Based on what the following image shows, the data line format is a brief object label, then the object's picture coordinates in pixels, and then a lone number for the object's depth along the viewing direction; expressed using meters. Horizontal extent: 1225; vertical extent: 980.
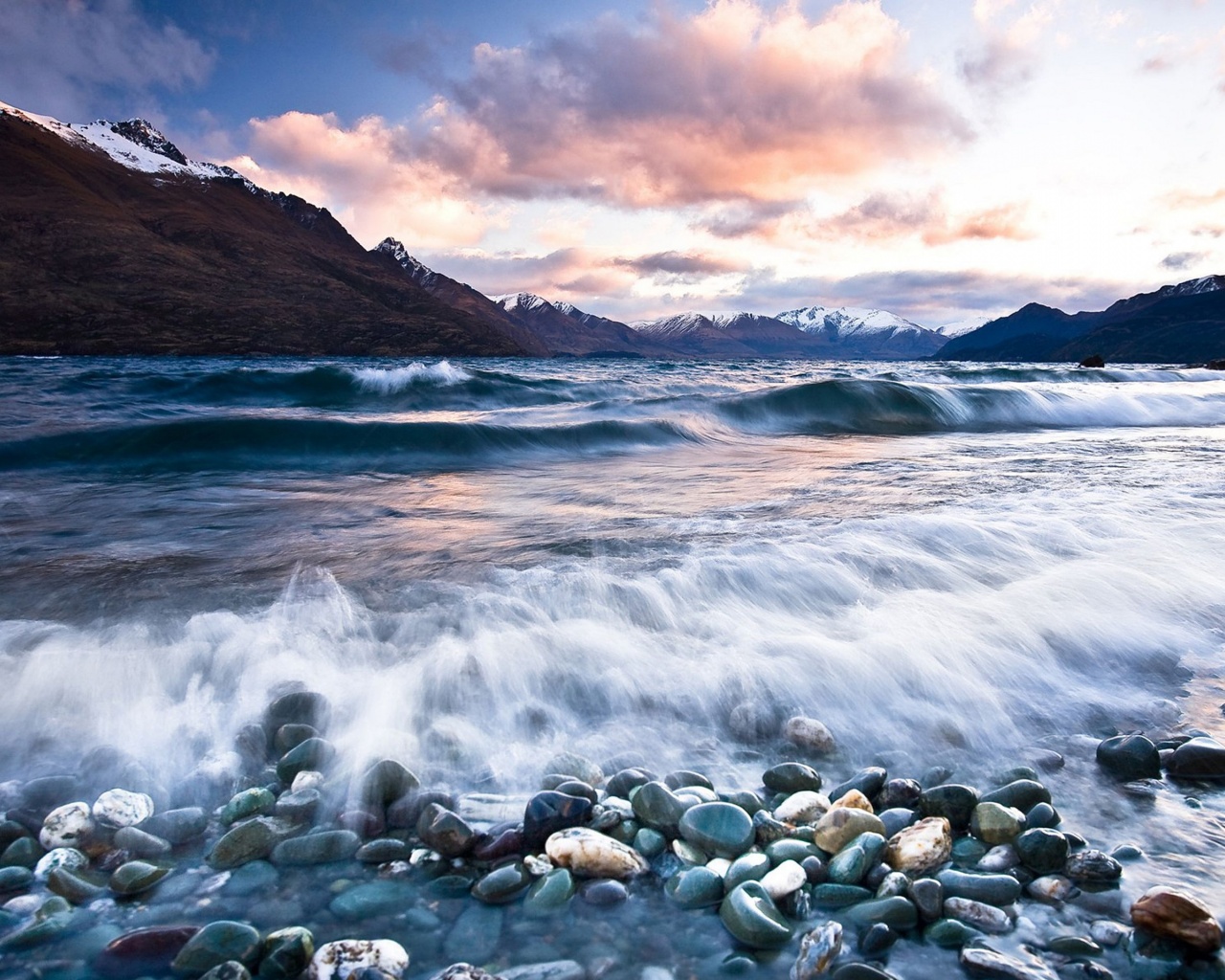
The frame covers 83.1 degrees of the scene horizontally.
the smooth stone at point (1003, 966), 1.51
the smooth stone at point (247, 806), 2.13
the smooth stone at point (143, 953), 1.53
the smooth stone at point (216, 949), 1.53
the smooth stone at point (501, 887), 1.79
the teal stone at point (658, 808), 2.03
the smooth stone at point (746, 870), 1.82
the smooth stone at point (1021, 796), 2.14
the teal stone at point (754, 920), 1.62
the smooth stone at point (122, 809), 2.06
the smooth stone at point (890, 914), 1.67
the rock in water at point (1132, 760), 2.35
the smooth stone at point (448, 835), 1.95
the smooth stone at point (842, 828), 1.95
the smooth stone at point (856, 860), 1.82
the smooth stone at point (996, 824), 2.00
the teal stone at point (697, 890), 1.79
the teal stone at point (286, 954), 1.52
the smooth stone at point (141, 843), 1.96
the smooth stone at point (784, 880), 1.76
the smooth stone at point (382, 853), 1.95
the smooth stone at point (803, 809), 2.10
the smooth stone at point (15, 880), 1.81
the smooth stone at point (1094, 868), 1.82
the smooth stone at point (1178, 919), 1.54
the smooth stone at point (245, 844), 1.93
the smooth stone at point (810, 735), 2.57
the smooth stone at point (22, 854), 1.91
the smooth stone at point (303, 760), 2.33
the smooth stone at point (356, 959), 1.50
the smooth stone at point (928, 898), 1.70
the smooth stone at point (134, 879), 1.81
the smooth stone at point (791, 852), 1.89
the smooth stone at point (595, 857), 1.88
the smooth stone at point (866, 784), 2.21
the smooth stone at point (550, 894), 1.76
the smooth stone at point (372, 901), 1.73
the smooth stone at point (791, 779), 2.29
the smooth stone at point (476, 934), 1.61
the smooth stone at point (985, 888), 1.75
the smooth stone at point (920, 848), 1.88
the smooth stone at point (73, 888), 1.78
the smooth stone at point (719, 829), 1.94
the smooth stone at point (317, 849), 1.94
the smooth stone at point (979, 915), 1.67
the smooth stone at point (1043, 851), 1.87
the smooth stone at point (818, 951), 1.53
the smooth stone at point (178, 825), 2.03
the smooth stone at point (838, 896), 1.76
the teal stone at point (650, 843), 1.96
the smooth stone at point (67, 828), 1.98
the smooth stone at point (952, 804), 2.09
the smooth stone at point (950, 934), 1.63
